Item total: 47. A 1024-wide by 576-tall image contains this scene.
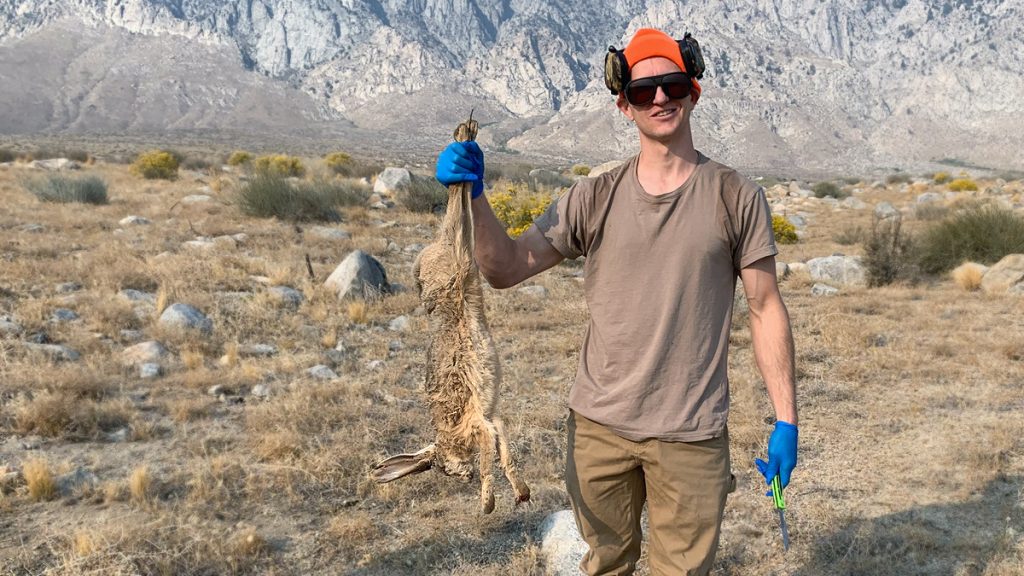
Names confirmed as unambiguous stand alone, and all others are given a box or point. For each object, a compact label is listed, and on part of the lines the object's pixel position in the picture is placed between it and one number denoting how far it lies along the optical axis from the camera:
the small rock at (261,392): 5.59
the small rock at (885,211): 18.86
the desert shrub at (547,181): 21.61
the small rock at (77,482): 4.04
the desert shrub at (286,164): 20.96
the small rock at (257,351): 6.52
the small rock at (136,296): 7.64
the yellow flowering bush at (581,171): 30.88
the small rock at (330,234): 11.79
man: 2.14
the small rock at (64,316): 6.87
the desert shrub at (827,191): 28.05
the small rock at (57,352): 5.91
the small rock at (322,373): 5.98
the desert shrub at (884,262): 10.44
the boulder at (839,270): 10.62
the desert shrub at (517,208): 13.26
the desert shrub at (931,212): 18.08
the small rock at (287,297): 7.90
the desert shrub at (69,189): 13.99
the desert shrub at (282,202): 13.41
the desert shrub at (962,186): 26.70
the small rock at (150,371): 5.82
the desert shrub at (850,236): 14.52
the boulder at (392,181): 17.19
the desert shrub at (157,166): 20.25
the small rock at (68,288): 7.88
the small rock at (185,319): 6.81
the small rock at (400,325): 7.42
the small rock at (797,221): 18.13
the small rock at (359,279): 8.16
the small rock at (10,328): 6.33
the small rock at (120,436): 4.81
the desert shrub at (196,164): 25.93
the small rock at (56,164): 20.62
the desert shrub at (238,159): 28.62
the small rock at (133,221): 11.95
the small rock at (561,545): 3.48
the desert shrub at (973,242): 11.80
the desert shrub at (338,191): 14.33
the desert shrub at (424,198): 15.52
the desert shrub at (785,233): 15.11
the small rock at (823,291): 9.82
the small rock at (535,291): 9.05
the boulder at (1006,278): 9.73
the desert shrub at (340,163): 23.36
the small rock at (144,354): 6.07
